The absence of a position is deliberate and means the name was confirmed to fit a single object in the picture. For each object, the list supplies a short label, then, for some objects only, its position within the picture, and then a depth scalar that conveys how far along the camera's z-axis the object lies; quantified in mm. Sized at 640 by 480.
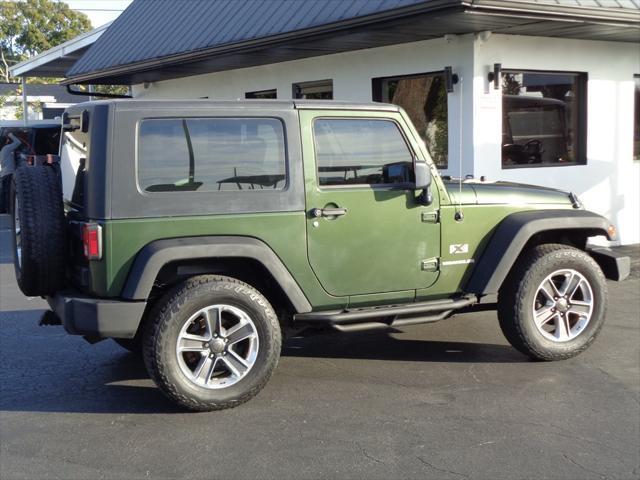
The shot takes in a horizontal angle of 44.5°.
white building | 9578
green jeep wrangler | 4859
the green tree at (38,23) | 50812
